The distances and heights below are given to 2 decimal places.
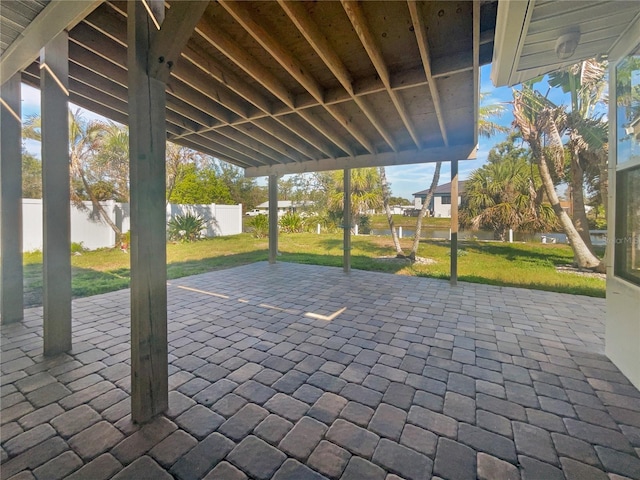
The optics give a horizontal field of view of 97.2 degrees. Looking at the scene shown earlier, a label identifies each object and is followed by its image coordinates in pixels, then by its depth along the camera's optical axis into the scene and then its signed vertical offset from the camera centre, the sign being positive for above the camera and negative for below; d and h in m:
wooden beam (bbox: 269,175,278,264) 7.16 +0.44
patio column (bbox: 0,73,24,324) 2.95 +0.37
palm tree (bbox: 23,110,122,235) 8.41 +2.67
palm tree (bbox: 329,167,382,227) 10.79 +1.68
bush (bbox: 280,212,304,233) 12.41 +0.49
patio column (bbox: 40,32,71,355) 2.34 +0.37
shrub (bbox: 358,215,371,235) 11.22 +0.39
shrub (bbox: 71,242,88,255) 8.02 -0.35
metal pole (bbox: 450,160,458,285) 5.20 +0.30
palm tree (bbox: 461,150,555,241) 7.70 +1.01
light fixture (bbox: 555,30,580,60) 1.96 +1.35
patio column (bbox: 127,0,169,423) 1.64 +0.08
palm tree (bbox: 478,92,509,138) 8.30 +3.38
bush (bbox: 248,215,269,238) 11.98 +0.45
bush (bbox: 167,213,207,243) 10.15 +0.28
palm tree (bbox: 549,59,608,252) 6.34 +2.41
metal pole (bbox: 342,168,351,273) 6.18 +0.52
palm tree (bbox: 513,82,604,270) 6.64 +2.43
